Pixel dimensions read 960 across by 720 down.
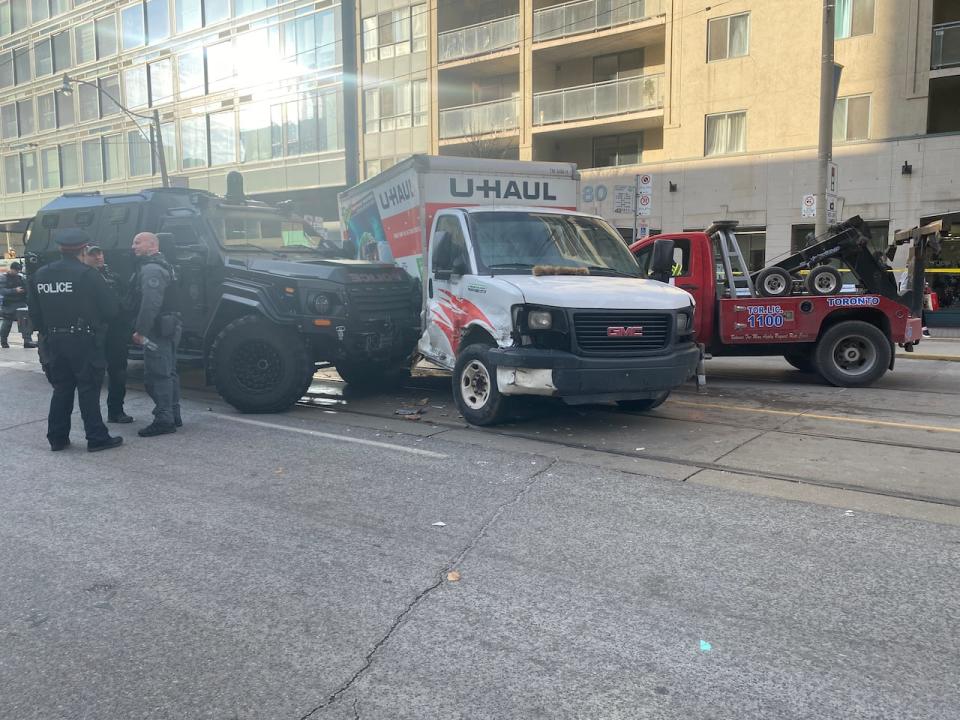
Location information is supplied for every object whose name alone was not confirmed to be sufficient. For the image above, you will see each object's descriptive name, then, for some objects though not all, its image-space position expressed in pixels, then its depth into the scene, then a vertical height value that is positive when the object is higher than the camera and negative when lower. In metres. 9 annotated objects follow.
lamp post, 30.79 +5.68
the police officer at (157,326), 7.30 -0.64
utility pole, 16.25 +3.01
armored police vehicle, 8.17 -0.41
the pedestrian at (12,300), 14.38 -0.79
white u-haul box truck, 6.80 -0.32
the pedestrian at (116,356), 7.92 -0.99
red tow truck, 9.91 -0.56
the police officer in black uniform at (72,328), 6.60 -0.59
